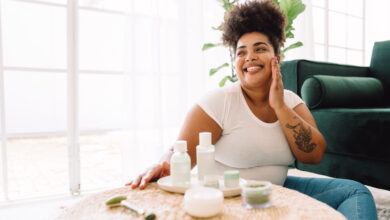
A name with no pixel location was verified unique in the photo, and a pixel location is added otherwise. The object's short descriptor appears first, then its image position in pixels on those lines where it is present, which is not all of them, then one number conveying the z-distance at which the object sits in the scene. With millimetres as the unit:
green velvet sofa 1441
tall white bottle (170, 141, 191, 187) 694
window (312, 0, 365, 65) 3338
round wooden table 551
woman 979
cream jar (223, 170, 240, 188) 668
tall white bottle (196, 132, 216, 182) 688
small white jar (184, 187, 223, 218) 535
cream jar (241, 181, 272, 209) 580
